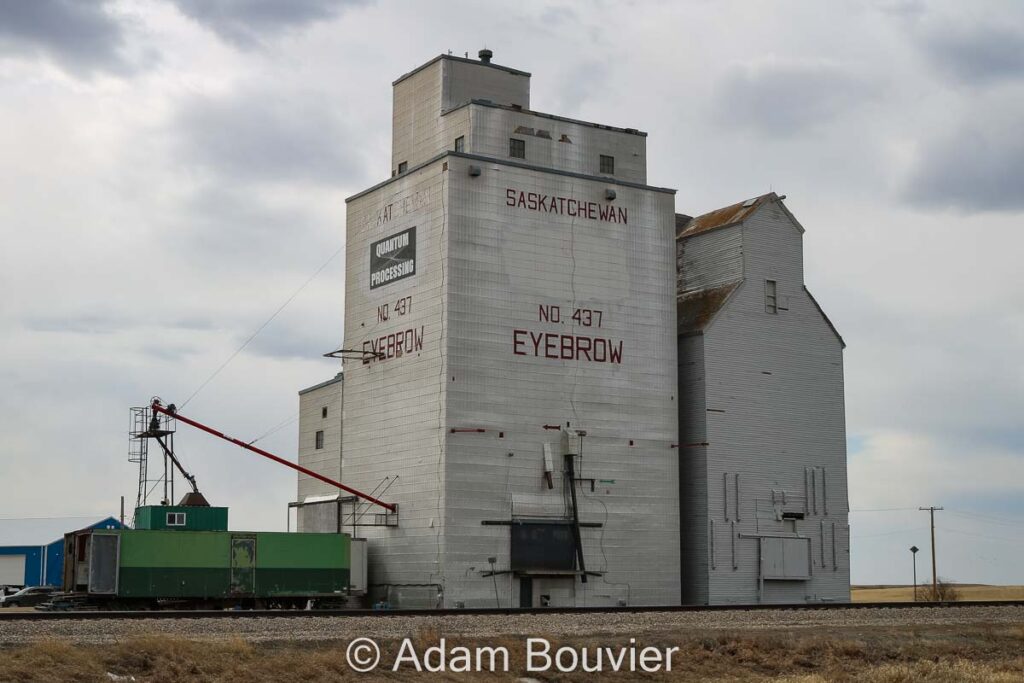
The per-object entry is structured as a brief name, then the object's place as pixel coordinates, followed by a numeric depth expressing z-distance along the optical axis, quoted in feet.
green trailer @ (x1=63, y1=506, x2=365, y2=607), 136.46
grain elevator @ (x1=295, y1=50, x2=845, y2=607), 153.89
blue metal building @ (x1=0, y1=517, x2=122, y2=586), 257.14
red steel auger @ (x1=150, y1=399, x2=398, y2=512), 160.56
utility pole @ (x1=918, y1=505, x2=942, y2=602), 245.41
